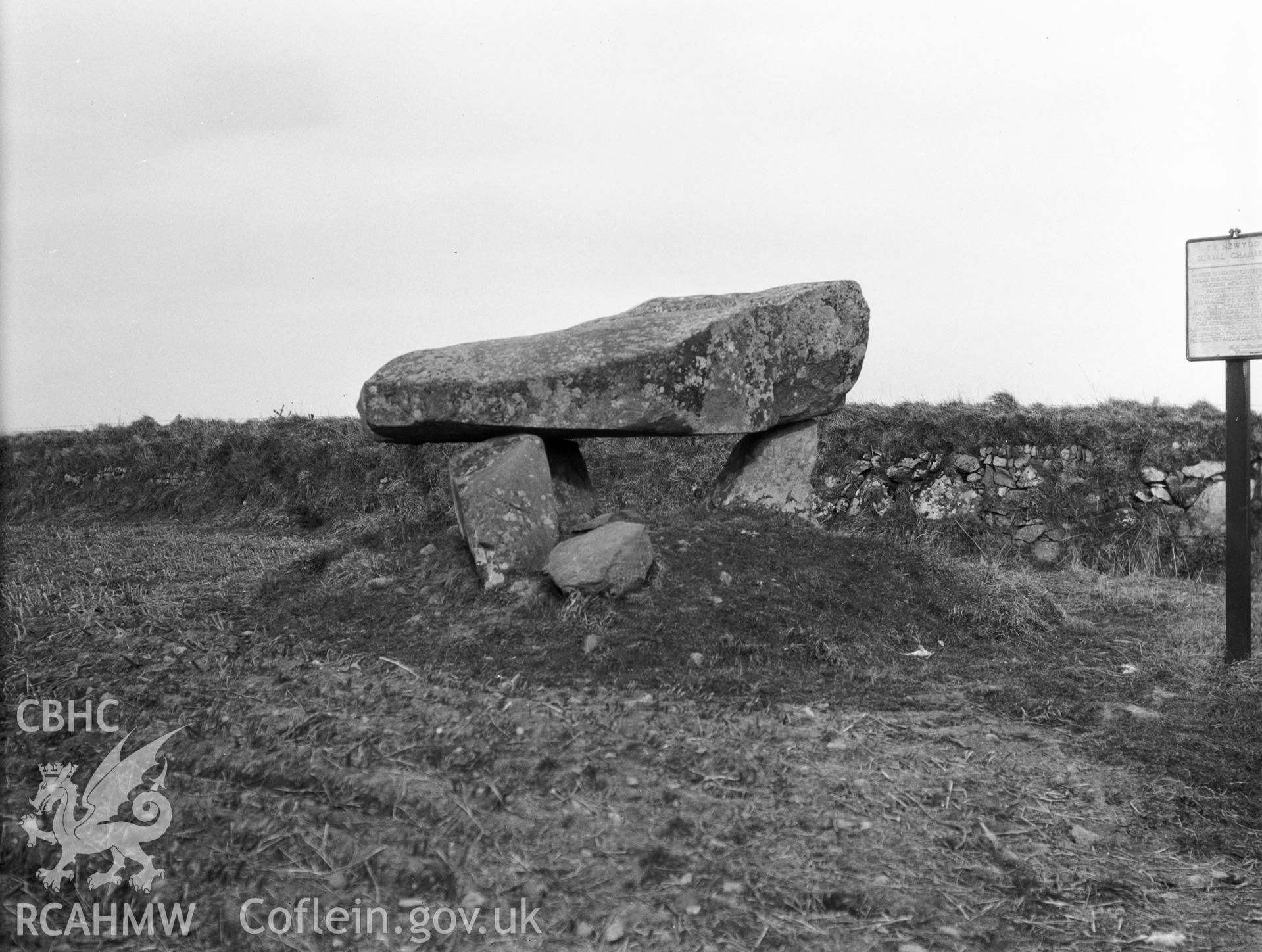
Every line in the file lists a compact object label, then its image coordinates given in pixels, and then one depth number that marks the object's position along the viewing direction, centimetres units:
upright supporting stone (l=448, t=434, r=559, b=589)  812
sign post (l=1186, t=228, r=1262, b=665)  761
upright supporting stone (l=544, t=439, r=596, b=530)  917
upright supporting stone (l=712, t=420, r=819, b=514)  940
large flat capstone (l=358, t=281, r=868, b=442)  826
